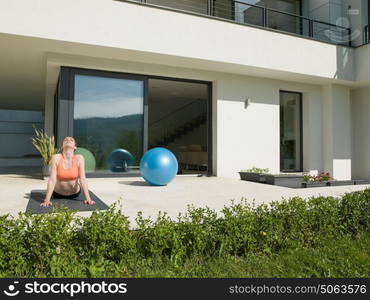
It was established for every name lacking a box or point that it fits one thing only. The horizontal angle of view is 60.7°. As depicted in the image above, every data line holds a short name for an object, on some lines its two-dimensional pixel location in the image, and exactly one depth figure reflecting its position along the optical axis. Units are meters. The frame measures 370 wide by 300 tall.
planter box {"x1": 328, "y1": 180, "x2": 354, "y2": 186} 9.32
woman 4.62
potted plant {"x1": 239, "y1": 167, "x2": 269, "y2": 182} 9.55
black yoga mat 4.45
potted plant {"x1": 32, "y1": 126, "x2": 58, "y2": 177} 8.59
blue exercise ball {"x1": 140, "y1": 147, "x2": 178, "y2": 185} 7.46
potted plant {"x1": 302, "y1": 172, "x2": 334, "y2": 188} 8.94
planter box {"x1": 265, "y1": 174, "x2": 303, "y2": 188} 9.09
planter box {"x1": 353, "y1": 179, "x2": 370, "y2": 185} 10.15
